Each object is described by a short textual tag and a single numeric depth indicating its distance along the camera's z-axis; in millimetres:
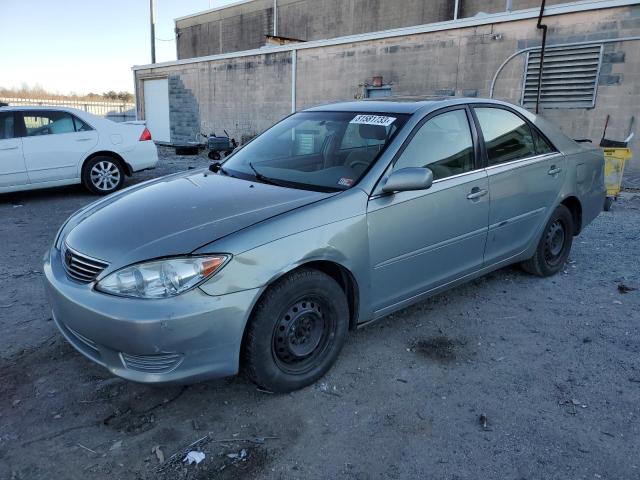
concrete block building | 8906
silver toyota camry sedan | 2275
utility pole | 27031
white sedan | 7230
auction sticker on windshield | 3219
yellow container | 7238
